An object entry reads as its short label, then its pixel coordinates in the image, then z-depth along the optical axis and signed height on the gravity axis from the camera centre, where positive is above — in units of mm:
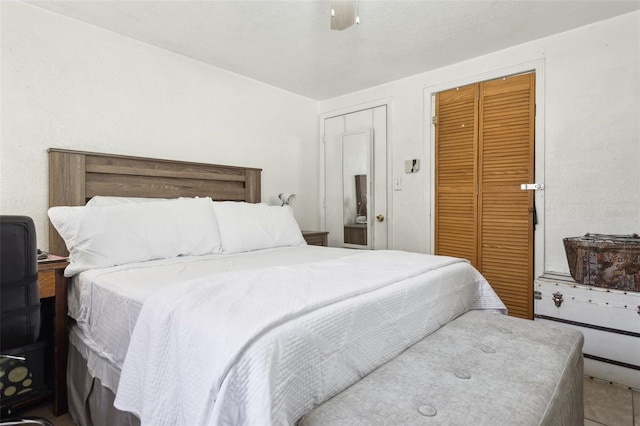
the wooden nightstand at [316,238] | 3418 -278
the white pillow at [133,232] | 1792 -127
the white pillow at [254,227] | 2441 -126
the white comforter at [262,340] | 868 -398
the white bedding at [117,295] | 1375 -372
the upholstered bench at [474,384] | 900 -537
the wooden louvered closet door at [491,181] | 2693 +256
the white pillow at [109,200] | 2123 +65
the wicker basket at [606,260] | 2039 -309
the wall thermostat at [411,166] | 3303 +443
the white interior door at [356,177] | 3613 +375
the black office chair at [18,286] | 1283 -298
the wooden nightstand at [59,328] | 1744 -622
